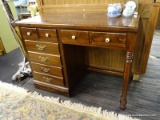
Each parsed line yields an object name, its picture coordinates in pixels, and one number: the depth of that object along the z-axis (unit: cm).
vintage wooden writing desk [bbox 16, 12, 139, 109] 100
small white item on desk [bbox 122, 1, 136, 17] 115
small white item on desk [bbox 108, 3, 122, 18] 118
